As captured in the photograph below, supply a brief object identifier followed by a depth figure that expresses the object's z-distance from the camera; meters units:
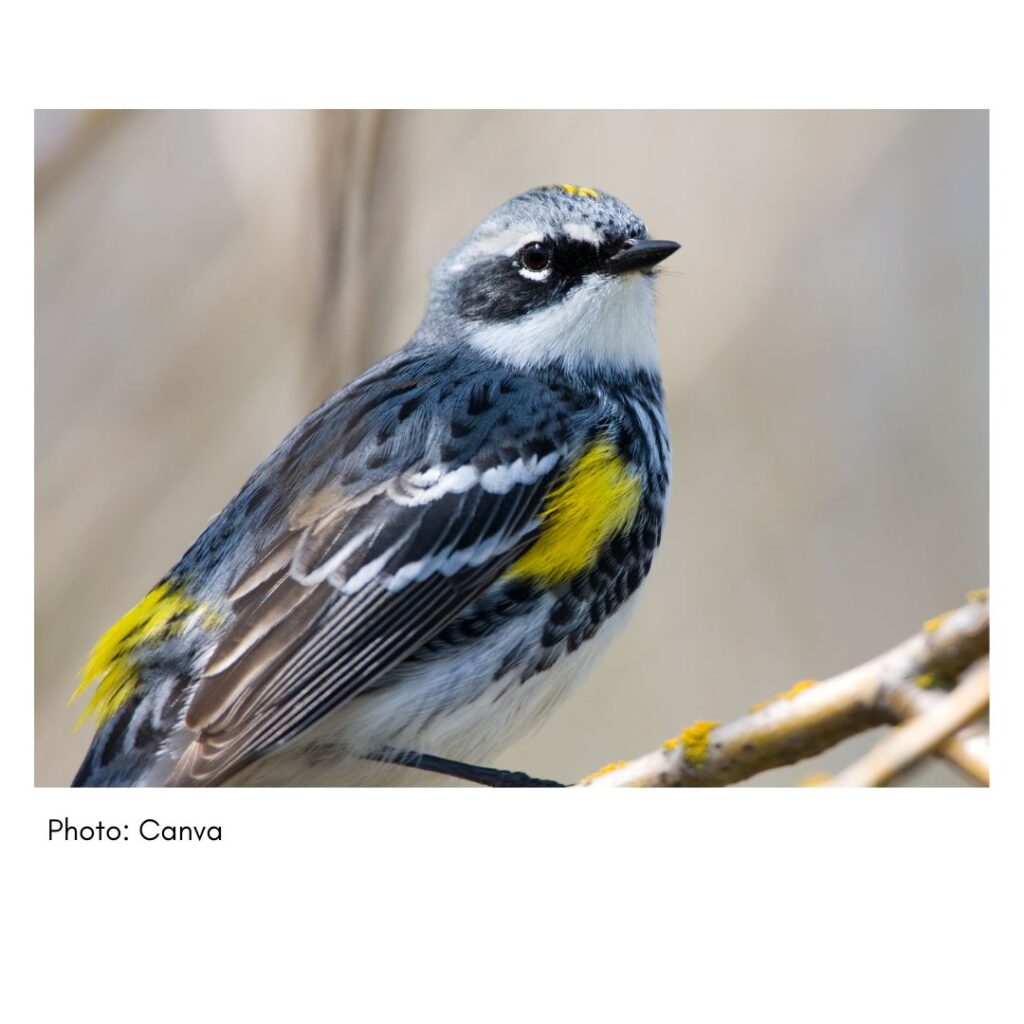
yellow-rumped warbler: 6.84
